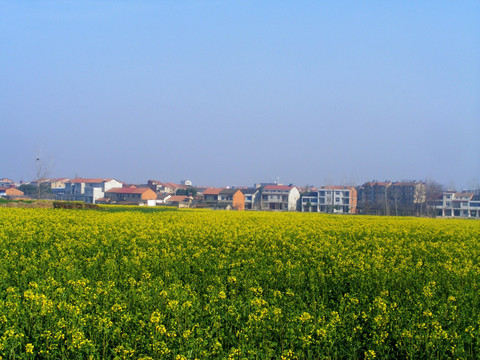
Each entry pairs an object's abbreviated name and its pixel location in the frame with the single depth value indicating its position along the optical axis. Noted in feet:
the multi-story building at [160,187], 559.38
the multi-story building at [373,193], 441.27
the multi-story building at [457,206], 415.64
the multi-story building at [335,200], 446.19
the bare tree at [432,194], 379.31
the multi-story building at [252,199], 458.09
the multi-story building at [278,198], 440.45
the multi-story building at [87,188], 468.34
